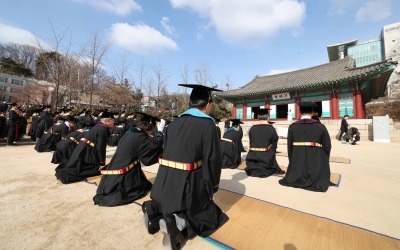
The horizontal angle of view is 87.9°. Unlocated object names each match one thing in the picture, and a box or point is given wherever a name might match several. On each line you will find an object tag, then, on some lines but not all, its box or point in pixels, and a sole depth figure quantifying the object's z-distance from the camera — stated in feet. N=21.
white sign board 43.28
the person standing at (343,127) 43.34
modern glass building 169.37
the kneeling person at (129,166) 11.43
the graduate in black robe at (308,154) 13.99
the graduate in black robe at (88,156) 15.20
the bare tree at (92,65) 53.80
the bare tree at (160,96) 82.14
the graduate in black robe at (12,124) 32.12
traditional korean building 51.80
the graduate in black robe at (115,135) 37.09
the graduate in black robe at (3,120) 31.81
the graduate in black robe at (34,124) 36.45
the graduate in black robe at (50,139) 28.43
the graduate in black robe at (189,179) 8.02
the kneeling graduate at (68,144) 19.43
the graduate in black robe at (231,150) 21.49
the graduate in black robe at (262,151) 17.49
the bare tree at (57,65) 47.29
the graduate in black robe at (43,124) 32.37
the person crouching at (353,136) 41.29
